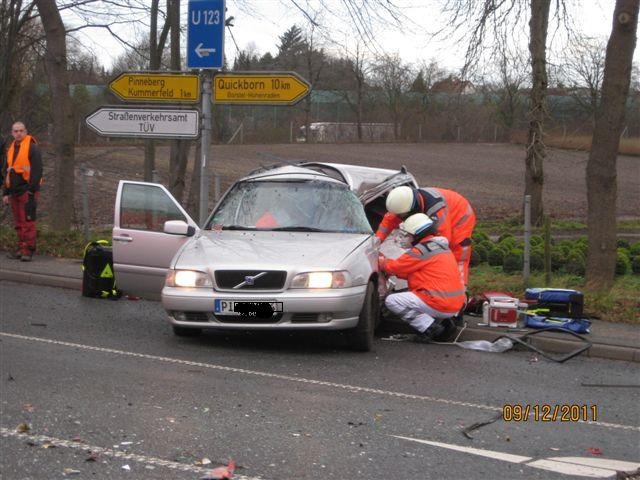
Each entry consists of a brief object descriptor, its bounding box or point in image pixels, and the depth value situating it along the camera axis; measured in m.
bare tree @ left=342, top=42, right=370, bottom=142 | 58.78
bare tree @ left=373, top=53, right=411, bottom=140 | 55.97
